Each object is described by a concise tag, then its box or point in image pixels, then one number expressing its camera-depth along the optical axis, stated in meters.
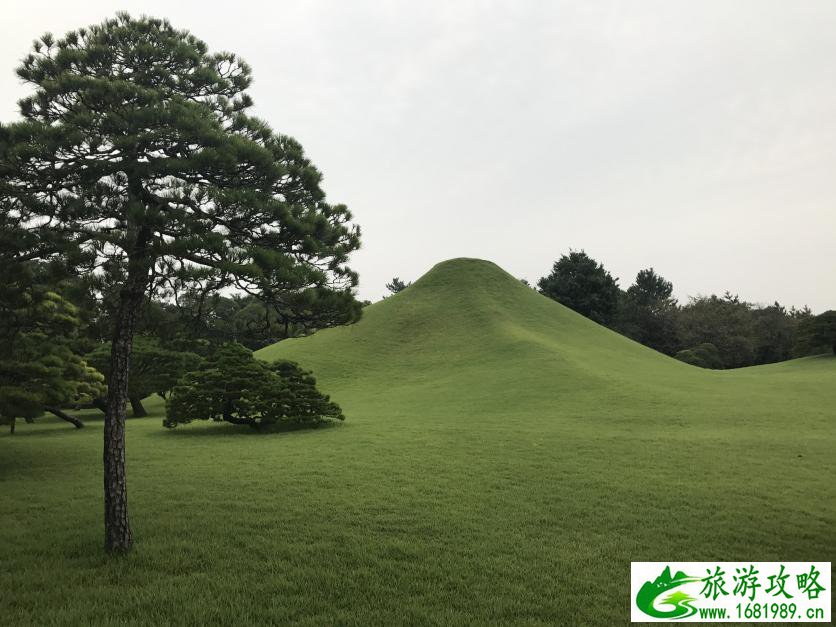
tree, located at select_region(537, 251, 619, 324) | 66.94
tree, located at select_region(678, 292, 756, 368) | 62.06
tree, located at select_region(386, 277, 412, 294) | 125.39
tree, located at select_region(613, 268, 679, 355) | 67.75
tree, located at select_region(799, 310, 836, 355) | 47.69
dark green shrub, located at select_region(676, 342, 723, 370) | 57.25
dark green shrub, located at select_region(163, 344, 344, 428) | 21.47
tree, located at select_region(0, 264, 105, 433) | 11.68
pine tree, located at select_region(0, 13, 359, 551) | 6.85
